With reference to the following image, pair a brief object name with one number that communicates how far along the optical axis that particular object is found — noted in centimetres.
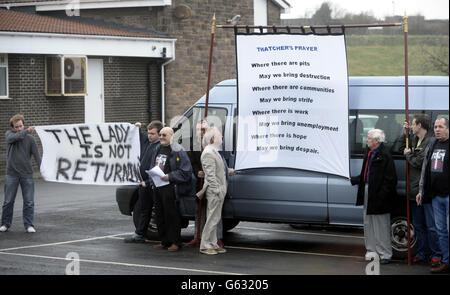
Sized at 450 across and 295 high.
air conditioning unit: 2603
